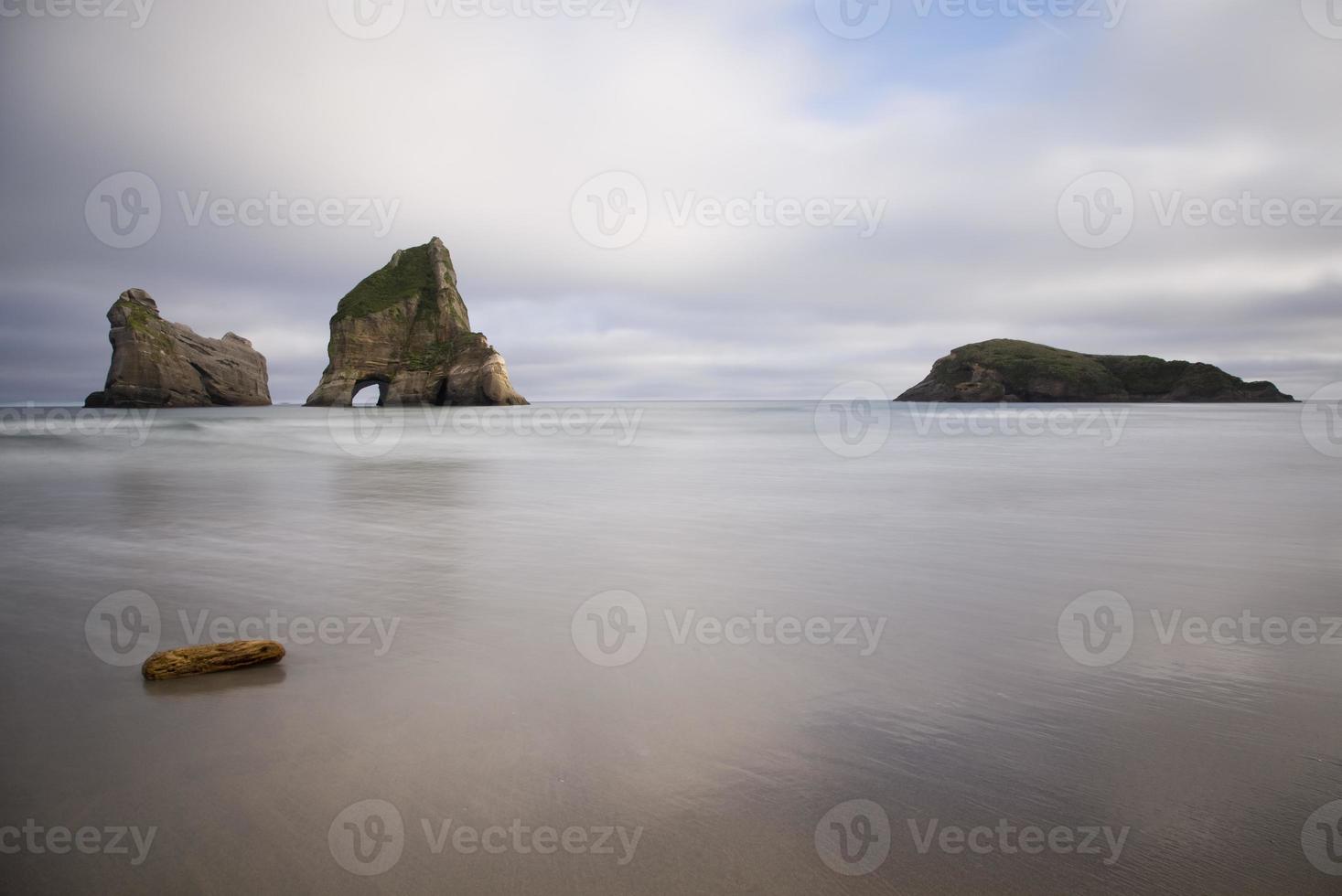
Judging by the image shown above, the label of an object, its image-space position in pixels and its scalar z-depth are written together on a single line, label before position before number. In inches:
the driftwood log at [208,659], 177.2
